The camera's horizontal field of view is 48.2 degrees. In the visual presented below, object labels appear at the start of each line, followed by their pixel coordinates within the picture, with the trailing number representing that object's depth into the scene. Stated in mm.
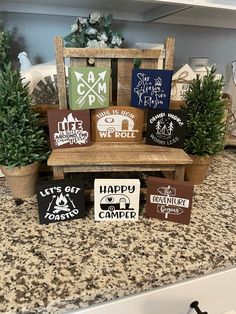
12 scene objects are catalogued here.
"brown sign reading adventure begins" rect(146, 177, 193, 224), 648
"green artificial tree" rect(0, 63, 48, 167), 658
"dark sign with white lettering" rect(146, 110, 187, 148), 729
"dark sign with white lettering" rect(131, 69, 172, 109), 709
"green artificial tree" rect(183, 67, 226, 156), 763
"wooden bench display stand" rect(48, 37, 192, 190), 674
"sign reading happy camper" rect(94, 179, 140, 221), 647
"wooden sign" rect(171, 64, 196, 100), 879
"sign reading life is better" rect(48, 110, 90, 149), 696
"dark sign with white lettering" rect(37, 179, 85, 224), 638
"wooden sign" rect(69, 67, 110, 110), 668
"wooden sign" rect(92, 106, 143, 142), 738
